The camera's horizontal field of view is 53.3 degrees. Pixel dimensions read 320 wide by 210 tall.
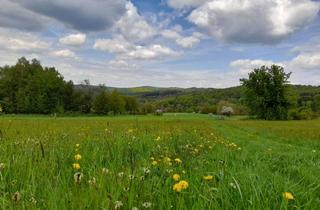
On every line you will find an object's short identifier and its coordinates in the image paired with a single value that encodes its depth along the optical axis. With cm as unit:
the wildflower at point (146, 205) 224
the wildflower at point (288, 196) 239
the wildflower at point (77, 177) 238
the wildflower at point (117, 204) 203
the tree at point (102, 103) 9569
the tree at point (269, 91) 6394
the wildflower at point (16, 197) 212
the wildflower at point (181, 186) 244
